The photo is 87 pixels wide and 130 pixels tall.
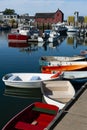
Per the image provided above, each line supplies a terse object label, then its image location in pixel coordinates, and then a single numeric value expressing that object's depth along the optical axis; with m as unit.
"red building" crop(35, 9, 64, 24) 62.16
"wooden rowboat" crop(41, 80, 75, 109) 8.65
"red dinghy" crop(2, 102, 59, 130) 6.12
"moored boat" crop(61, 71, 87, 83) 10.65
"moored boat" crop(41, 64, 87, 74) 12.32
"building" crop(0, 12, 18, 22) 70.80
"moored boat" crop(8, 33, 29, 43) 27.47
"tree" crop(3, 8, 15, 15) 76.20
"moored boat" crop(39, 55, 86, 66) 14.63
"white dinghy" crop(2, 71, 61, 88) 10.24
